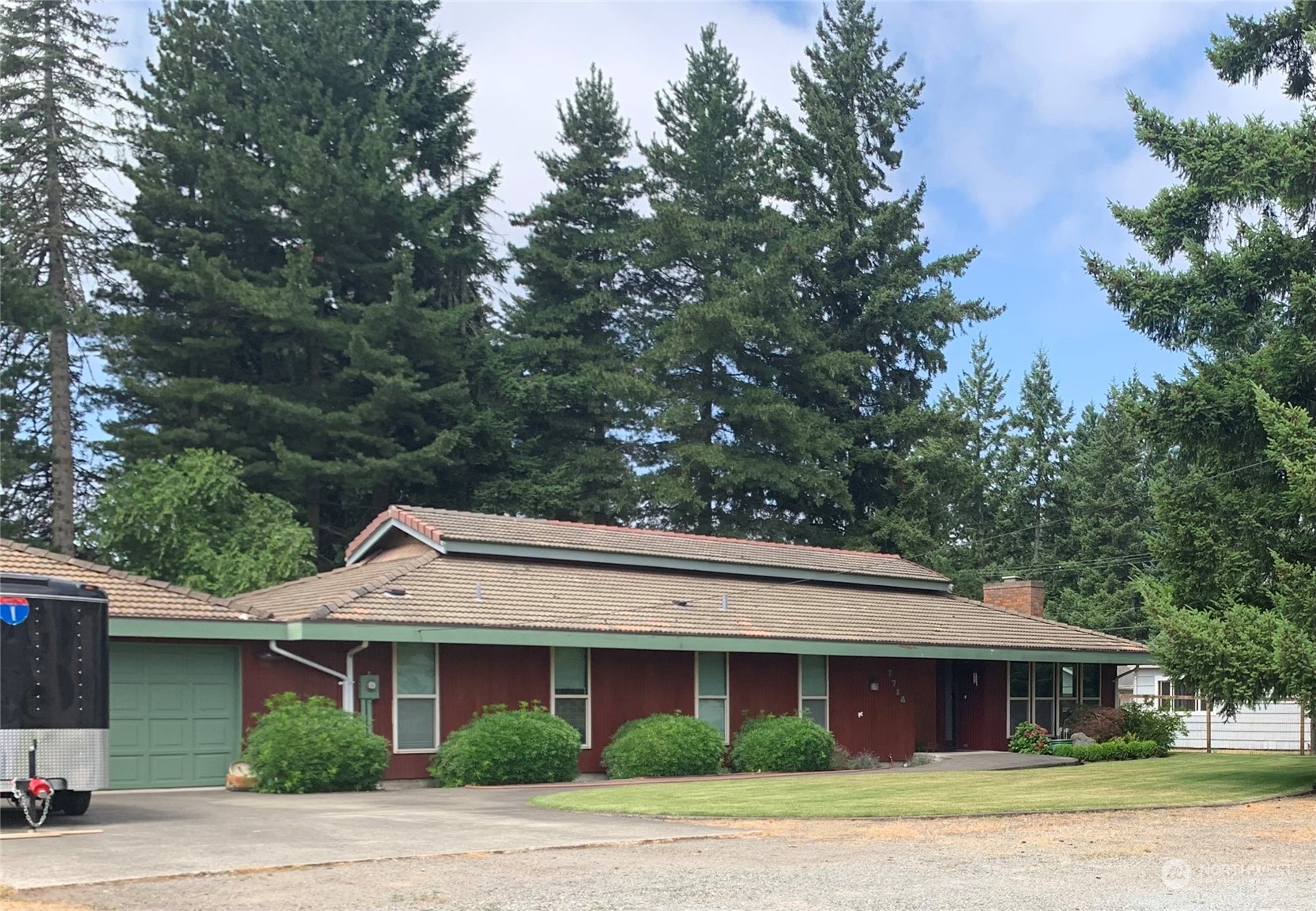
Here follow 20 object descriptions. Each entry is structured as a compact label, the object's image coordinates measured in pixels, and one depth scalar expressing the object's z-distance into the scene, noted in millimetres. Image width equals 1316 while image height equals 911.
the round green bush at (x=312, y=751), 19266
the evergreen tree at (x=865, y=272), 48219
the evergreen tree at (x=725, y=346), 44219
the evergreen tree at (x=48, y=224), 36594
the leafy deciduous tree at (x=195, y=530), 33250
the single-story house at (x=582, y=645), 20391
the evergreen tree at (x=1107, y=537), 54875
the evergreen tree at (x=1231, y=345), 18609
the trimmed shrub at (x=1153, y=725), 30625
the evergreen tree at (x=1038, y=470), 60844
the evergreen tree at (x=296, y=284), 38781
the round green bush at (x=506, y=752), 20922
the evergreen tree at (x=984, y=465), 60594
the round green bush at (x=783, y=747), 24172
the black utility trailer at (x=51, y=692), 13258
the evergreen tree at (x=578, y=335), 44750
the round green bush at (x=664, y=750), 22703
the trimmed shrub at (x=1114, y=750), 27734
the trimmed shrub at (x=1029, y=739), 29531
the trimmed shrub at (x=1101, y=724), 30594
